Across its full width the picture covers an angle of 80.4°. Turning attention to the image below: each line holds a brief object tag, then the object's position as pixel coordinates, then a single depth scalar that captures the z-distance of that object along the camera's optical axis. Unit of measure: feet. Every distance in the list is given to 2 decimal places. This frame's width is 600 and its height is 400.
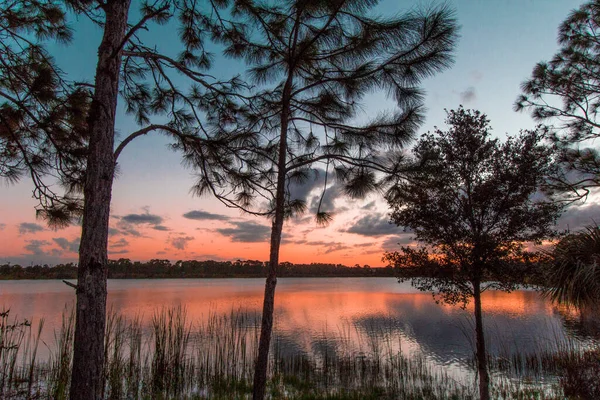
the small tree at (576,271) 21.48
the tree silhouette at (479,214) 22.13
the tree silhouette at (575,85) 29.07
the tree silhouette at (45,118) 15.55
